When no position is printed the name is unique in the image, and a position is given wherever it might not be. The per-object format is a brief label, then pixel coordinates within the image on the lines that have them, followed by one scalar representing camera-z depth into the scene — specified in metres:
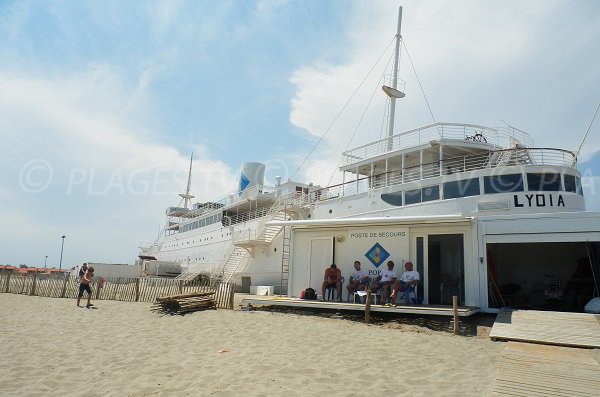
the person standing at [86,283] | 15.17
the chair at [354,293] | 12.60
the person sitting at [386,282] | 11.75
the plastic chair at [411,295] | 11.83
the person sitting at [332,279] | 13.27
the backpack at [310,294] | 13.27
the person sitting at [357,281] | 12.74
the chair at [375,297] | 12.05
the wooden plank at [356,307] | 10.36
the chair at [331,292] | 13.44
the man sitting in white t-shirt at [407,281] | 11.57
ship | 11.73
